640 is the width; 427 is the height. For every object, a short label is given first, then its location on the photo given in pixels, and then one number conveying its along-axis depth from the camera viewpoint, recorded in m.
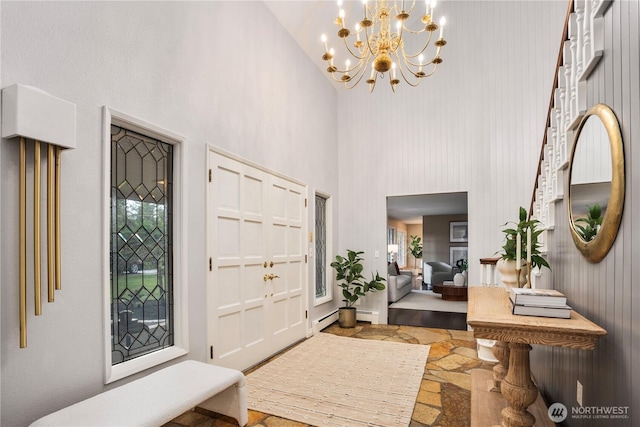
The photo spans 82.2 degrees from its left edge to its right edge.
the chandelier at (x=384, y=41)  2.64
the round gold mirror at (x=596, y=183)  1.49
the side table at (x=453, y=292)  7.94
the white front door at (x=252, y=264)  3.23
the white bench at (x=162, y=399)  1.73
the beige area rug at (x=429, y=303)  7.03
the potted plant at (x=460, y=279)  8.40
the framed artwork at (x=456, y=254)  11.37
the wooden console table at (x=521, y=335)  1.55
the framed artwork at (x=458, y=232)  11.51
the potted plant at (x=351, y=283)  5.49
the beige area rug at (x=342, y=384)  2.64
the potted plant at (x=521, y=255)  2.37
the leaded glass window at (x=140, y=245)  2.40
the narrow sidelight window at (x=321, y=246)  5.53
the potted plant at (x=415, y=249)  15.46
